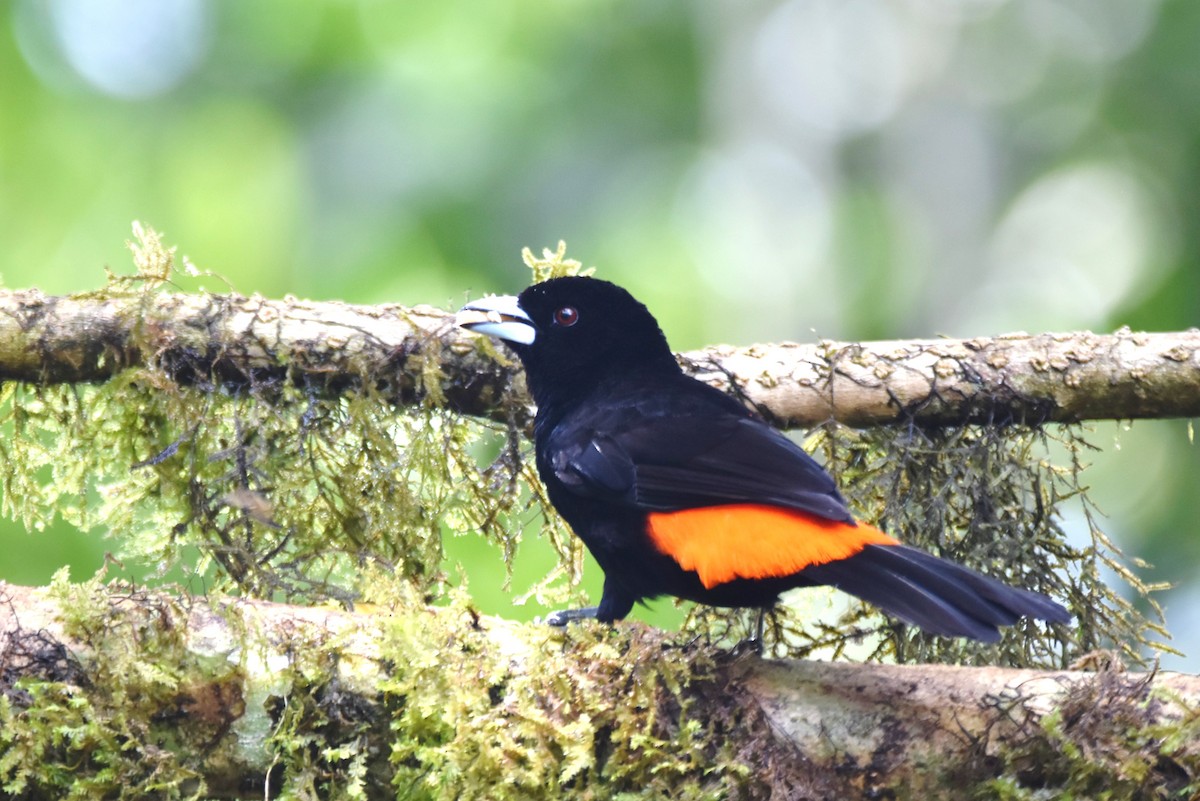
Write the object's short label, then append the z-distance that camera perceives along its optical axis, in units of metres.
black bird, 4.92
